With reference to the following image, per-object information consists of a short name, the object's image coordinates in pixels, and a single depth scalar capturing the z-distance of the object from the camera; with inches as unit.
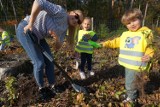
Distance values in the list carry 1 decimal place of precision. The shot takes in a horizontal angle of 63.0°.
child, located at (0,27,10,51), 158.8
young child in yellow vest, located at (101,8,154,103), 65.9
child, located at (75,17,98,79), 99.0
